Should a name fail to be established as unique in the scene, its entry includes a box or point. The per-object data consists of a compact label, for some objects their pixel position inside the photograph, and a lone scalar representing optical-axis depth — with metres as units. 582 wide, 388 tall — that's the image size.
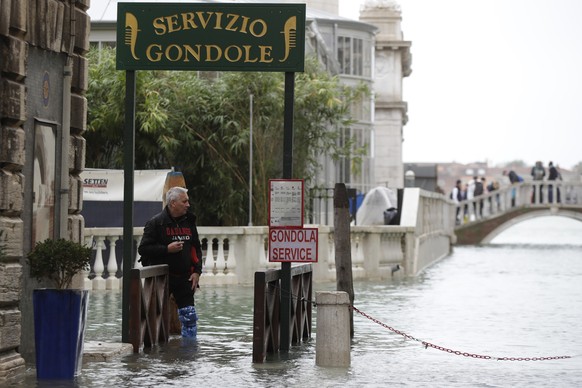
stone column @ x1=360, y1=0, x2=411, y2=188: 82.62
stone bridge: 70.31
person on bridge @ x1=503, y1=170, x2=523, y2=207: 72.69
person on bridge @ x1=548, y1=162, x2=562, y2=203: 73.13
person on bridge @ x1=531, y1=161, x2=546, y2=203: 73.25
